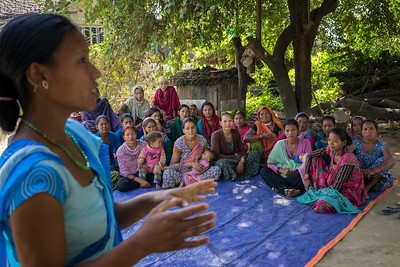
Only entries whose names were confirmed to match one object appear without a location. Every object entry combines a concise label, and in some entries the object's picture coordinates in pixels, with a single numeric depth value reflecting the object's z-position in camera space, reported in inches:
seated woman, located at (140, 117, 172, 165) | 231.5
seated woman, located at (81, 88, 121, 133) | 266.2
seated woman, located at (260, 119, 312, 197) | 201.0
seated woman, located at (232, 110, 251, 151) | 250.7
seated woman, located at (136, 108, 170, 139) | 256.7
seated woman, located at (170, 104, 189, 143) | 264.5
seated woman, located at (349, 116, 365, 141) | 214.2
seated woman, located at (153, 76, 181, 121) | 309.6
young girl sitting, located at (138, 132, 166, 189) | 218.7
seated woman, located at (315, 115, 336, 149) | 222.9
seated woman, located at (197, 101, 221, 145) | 256.4
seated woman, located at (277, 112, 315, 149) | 222.8
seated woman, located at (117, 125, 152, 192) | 216.4
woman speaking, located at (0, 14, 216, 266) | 30.4
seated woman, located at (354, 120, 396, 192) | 190.2
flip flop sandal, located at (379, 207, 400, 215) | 165.5
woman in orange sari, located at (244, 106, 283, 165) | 242.2
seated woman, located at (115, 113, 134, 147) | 238.1
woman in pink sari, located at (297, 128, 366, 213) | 169.6
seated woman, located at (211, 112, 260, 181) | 221.1
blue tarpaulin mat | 129.4
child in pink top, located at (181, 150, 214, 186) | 217.2
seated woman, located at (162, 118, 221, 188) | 215.6
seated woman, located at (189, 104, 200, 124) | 293.4
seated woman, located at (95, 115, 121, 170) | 233.8
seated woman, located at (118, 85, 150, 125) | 293.8
